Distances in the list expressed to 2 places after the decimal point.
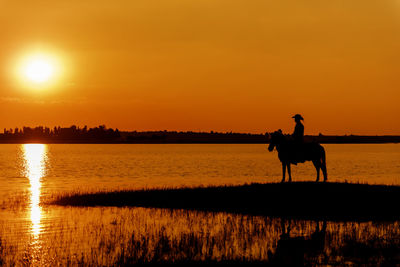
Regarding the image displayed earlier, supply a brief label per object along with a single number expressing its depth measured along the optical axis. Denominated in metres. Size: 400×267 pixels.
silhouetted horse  33.66
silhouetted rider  32.47
